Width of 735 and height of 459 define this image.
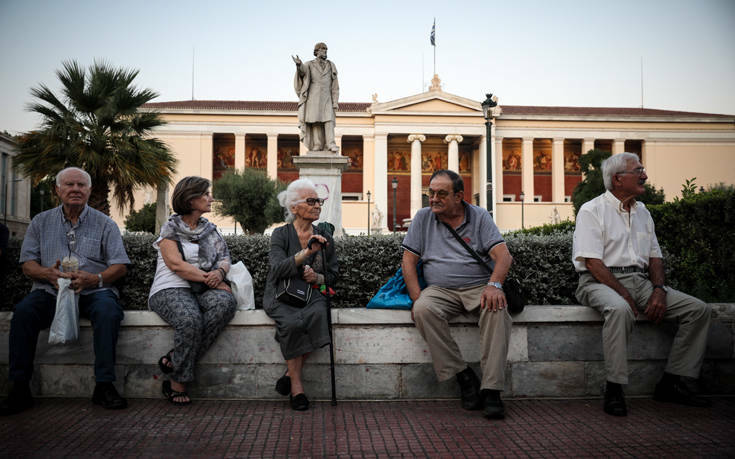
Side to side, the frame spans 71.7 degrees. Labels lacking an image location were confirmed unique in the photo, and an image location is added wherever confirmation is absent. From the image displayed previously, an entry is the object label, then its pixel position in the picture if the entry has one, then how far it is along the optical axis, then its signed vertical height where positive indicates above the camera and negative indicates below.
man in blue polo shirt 3.31 -0.31
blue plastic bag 3.73 -0.41
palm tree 12.38 +2.51
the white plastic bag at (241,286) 3.78 -0.35
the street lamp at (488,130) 16.08 +3.57
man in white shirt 3.38 -0.32
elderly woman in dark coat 3.42 -0.25
